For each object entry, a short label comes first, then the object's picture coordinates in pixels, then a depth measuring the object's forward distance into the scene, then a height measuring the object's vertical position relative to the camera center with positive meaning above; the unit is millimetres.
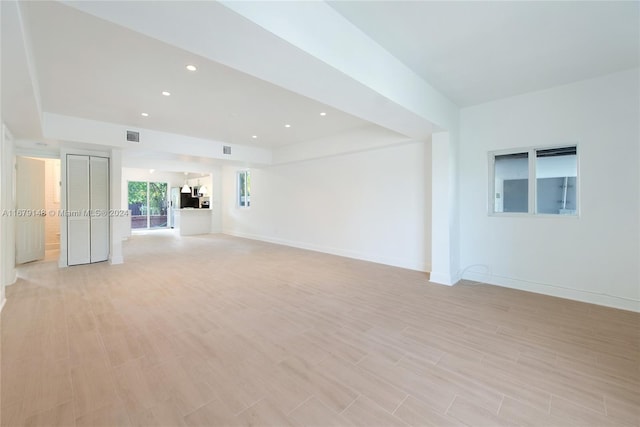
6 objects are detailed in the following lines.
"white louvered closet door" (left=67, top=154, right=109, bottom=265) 5363 +24
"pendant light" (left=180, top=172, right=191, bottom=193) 11898 +964
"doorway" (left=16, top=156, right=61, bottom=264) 5348 -3
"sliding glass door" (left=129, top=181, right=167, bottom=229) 12117 +314
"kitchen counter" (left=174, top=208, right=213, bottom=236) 9875 -388
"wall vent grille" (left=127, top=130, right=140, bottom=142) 5395 +1510
